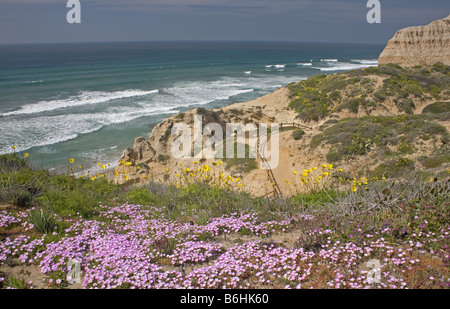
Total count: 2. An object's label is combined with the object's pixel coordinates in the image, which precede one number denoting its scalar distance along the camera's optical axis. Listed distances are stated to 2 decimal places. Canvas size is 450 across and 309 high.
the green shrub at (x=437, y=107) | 27.71
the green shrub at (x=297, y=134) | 19.41
